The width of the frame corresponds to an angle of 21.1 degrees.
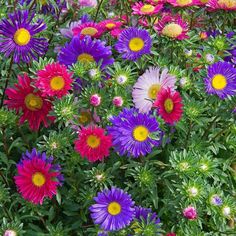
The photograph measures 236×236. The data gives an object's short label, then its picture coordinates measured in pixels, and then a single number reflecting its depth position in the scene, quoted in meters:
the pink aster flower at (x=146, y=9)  1.05
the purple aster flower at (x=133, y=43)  1.00
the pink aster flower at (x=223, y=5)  1.04
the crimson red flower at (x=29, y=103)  0.93
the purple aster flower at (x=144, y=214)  0.90
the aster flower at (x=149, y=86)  0.97
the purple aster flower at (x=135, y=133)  0.87
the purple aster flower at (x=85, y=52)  1.01
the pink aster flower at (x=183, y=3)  1.06
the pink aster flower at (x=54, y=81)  0.88
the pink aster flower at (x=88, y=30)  1.07
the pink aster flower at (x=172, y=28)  1.00
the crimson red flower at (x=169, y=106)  0.87
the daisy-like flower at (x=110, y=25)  1.07
